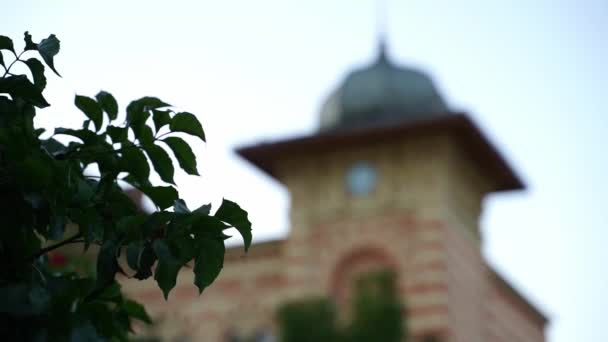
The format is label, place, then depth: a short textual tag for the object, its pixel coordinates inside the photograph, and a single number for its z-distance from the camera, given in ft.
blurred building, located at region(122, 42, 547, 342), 55.52
